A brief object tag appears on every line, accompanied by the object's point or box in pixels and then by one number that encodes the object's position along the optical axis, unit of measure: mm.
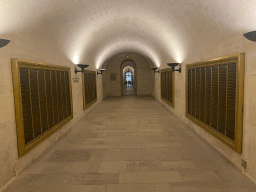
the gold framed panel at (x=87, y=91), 8892
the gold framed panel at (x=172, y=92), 8820
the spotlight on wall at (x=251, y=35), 2744
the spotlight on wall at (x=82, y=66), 7680
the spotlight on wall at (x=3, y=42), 2860
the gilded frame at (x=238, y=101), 3483
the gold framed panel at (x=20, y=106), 3501
